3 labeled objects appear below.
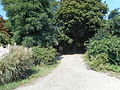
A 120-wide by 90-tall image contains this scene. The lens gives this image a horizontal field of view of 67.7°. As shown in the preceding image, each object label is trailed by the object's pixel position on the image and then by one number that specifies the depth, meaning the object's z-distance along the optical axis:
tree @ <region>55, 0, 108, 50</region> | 10.27
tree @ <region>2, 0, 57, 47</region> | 7.22
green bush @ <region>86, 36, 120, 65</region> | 6.64
